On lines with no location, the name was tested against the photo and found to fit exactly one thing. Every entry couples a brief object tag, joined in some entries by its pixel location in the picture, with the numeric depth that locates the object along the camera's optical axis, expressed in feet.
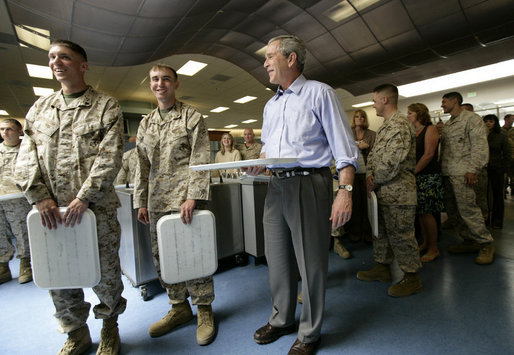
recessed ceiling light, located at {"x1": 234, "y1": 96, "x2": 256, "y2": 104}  30.53
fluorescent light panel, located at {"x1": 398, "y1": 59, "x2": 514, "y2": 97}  20.52
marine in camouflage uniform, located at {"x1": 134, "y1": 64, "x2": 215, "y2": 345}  4.87
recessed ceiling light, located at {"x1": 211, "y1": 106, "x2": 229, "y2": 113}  35.12
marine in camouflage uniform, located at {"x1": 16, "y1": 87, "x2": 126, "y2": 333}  4.09
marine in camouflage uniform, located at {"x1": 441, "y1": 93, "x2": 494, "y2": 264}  7.83
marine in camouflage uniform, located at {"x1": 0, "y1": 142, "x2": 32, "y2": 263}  8.61
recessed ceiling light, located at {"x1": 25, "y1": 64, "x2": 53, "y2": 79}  18.36
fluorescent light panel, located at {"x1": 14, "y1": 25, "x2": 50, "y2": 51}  10.03
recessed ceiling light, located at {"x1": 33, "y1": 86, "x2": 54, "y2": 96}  23.38
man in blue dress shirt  4.02
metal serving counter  7.22
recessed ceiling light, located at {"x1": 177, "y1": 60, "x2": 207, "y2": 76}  19.74
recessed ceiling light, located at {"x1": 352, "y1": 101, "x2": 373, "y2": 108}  35.06
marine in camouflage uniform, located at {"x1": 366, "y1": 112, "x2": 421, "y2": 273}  5.94
